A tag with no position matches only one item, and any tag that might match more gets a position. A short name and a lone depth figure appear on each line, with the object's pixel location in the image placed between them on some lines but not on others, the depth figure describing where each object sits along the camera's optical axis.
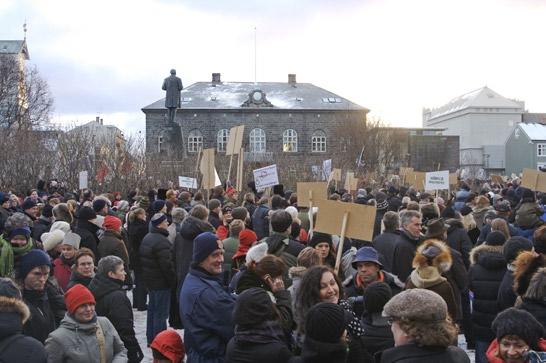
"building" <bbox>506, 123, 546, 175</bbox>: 81.44
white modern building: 93.44
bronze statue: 29.25
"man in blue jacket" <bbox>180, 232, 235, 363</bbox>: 5.31
